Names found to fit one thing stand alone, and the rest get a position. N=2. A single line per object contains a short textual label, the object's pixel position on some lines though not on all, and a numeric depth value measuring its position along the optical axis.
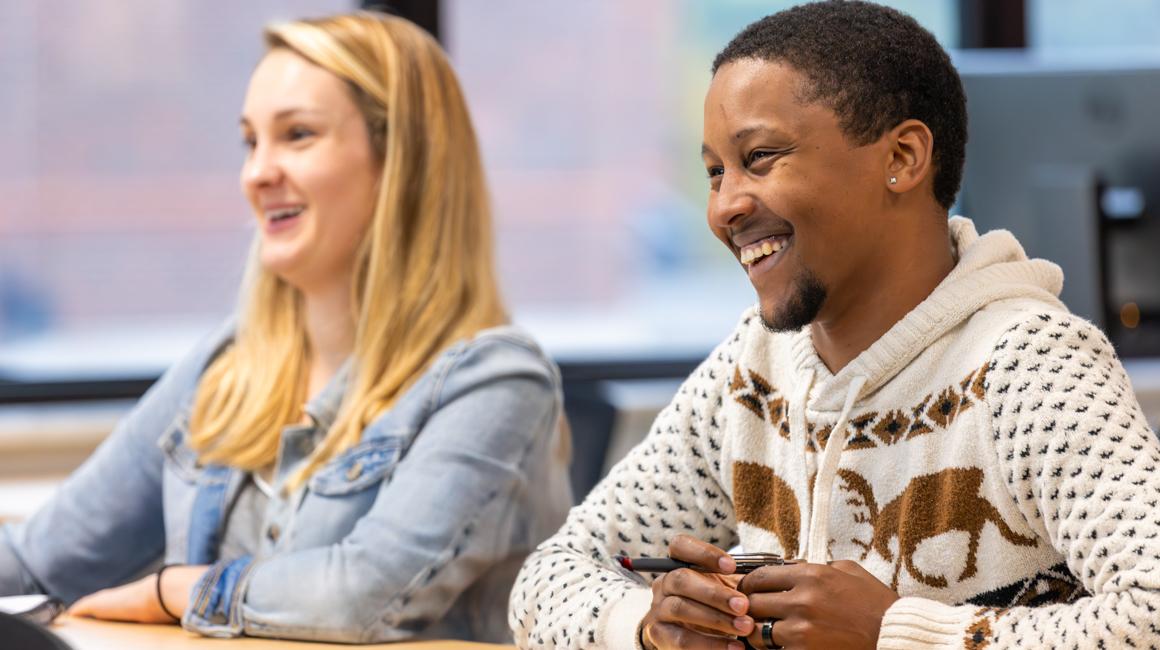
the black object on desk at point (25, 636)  2.38
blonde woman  2.89
